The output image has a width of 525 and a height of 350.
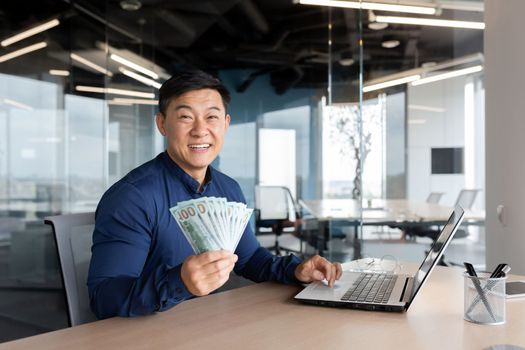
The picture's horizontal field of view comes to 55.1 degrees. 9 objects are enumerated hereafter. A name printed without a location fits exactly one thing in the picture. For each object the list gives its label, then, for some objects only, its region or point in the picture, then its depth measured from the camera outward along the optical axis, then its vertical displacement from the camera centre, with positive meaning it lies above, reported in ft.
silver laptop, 4.16 -1.07
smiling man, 3.97 -0.47
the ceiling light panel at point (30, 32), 13.26 +4.01
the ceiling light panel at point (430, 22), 15.84 +5.00
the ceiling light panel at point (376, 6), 13.50 +4.79
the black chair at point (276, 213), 23.34 -1.74
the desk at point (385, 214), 15.24 -1.20
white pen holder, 3.88 -0.97
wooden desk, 3.43 -1.14
